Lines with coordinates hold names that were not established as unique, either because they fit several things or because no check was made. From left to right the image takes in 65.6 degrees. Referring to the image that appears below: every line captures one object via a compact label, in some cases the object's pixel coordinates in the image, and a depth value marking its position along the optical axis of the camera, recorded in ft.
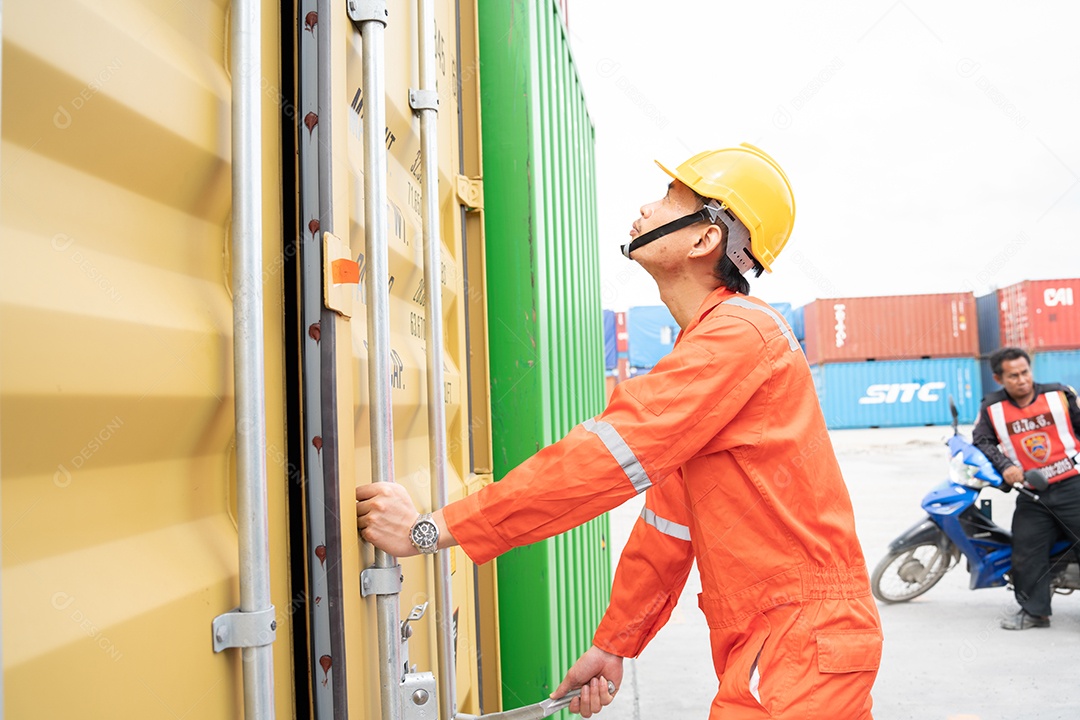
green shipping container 9.39
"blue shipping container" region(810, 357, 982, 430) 79.97
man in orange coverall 5.67
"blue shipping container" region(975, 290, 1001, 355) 78.12
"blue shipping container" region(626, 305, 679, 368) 88.74
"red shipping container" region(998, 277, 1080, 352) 71.05
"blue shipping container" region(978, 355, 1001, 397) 79.71
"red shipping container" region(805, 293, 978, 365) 80.28
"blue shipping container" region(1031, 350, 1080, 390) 71.72
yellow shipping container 2.87
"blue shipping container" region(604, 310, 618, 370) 85.87
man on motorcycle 18.11
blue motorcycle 18.40
